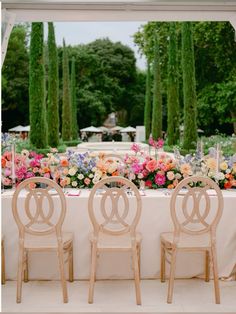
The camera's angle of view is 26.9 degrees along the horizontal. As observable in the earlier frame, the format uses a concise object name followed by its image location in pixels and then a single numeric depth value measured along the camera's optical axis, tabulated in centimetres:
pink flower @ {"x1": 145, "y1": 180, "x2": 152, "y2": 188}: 463
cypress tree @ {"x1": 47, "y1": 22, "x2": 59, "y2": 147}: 1734
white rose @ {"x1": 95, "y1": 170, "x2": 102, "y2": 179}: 453
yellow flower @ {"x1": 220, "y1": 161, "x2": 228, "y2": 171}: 455
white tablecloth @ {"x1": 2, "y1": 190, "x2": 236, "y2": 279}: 421
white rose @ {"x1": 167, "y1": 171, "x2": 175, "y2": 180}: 455
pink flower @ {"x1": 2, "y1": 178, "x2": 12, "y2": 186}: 460
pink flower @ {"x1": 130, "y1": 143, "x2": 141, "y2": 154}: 502
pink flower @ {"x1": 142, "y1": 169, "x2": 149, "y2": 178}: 466
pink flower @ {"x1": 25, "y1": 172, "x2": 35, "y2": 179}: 464
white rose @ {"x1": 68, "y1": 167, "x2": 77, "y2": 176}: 461
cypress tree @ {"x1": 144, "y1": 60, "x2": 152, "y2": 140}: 2270
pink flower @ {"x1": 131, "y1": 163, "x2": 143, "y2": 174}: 464
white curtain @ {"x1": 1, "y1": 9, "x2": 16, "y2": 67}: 460
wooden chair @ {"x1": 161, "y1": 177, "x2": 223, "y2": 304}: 365
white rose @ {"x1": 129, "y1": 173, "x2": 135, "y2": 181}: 462
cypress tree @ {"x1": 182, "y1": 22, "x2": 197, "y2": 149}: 1417
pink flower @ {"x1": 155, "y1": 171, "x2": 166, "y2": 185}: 457
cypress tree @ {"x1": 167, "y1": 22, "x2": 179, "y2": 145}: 1619
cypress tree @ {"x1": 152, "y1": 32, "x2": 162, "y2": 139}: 1947
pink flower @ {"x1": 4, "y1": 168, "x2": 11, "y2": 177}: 461
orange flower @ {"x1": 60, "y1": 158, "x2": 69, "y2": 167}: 465
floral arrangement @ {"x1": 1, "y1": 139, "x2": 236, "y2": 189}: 456
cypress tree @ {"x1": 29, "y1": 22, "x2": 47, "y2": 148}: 1440
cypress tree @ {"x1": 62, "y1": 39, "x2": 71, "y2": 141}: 2072
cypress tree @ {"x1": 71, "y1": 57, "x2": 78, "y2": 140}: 2350
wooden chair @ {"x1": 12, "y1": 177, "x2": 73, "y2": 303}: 363
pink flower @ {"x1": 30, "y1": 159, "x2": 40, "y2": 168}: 470
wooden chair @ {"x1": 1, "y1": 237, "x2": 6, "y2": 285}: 416
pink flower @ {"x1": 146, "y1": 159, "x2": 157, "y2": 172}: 461
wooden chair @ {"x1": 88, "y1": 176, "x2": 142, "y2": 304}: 361
